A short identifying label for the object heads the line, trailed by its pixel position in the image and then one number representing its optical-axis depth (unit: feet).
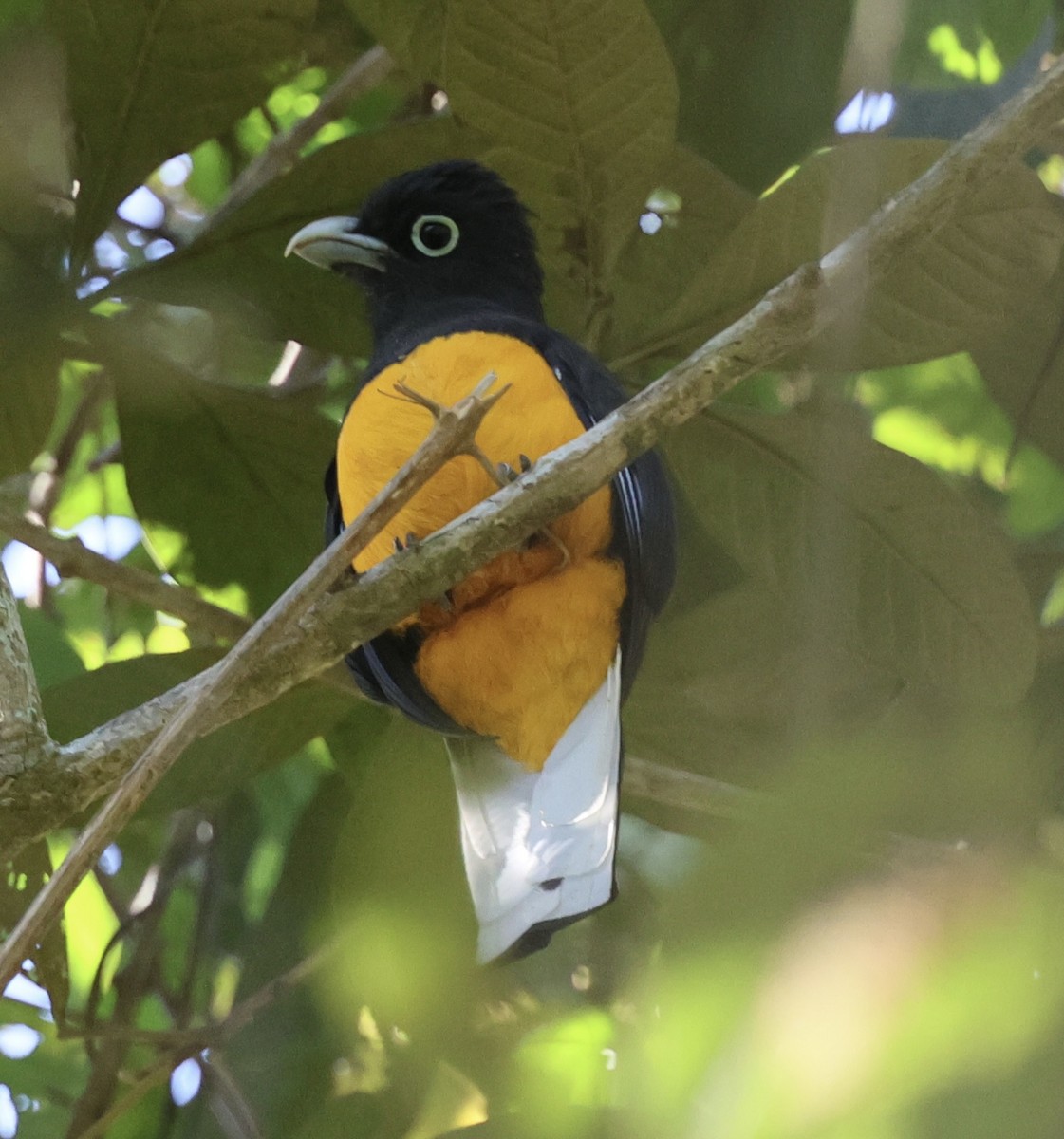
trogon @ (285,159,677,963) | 24.50
